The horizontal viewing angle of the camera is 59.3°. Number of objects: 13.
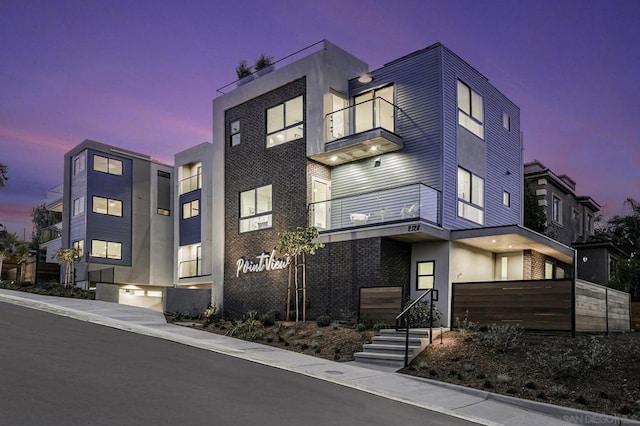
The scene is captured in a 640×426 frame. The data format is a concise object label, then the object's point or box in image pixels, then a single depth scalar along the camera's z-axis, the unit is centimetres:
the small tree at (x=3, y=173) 3659
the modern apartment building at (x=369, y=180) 1817
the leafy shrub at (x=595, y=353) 1095
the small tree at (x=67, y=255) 2936
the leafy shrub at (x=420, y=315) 1609
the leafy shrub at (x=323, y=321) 1728
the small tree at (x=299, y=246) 1827
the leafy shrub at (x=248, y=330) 1646
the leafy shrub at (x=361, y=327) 1602
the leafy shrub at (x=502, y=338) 1262
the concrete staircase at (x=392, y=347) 1336
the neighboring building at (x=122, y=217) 3391
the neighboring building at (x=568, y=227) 2923
